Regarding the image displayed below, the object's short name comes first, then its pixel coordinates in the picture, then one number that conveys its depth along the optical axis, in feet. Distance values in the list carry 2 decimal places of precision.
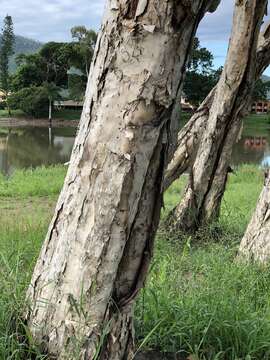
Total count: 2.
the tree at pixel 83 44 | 152.25
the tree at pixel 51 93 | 171.94
